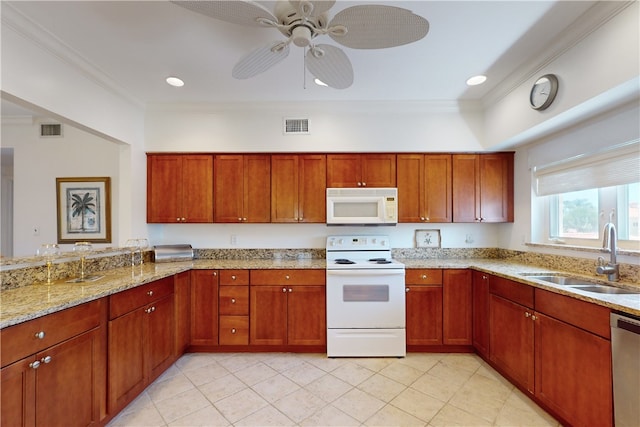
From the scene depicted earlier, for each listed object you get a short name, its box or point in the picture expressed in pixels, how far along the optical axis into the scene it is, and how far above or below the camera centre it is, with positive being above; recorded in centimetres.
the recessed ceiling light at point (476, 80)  248 +127
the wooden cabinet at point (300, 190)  306 +28
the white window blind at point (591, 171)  192 +36
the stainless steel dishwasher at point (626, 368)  132 -79
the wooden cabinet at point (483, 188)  308 +30
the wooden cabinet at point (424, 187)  308 +31
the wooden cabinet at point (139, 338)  180 -95
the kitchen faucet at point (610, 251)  190 -28
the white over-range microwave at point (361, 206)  298 +9
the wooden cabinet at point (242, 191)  307 +27
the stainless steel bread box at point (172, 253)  296 -43
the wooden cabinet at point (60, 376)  121 -83
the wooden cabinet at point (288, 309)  271 -97
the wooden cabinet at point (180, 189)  307 +30
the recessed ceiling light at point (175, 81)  249 +128
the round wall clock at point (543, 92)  206 +98
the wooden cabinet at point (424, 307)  272 -95
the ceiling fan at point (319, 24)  123 +96
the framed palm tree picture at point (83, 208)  336 +10
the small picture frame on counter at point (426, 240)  334 -33
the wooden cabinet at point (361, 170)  306 +51
